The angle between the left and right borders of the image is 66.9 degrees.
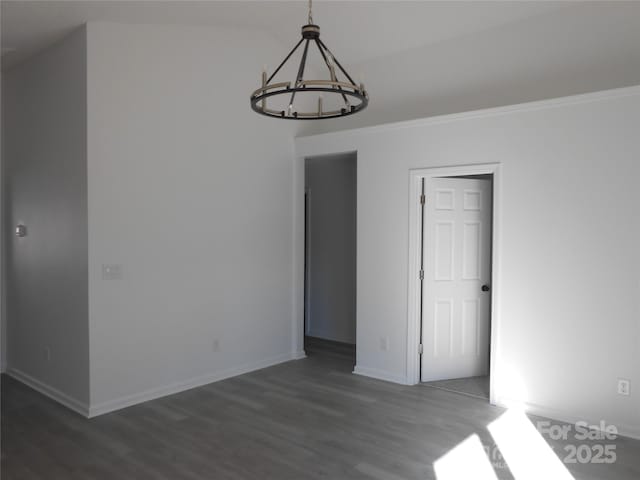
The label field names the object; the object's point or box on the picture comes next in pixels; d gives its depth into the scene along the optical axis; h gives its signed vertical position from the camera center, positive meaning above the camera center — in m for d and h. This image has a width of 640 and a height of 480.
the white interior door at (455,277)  4.81 -0.48
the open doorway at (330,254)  6.53 -0.37
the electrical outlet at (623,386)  3.60 -1.16
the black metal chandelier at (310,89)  2.46 +0.73
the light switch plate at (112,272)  4.07 -0.39
